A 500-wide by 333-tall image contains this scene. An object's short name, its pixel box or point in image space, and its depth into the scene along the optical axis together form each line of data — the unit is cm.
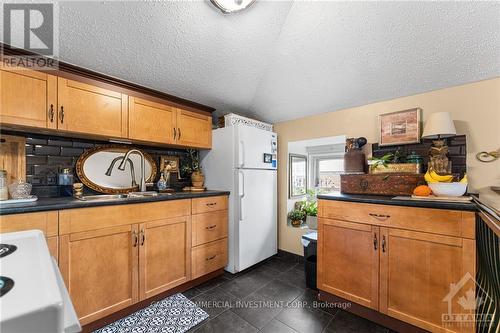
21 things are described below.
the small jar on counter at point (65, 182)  184
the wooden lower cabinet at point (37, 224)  125
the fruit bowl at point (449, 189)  152
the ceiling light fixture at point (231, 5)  159
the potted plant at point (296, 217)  294
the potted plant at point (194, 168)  262
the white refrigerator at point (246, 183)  243
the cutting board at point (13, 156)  163
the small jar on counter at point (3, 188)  153
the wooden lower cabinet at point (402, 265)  135
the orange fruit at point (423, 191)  162
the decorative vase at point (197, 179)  262
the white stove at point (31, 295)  39
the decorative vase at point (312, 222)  283
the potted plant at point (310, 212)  284
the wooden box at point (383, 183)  182
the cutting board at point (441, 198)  142
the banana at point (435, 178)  162
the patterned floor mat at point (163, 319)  159
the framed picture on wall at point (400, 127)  200
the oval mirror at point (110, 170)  202
